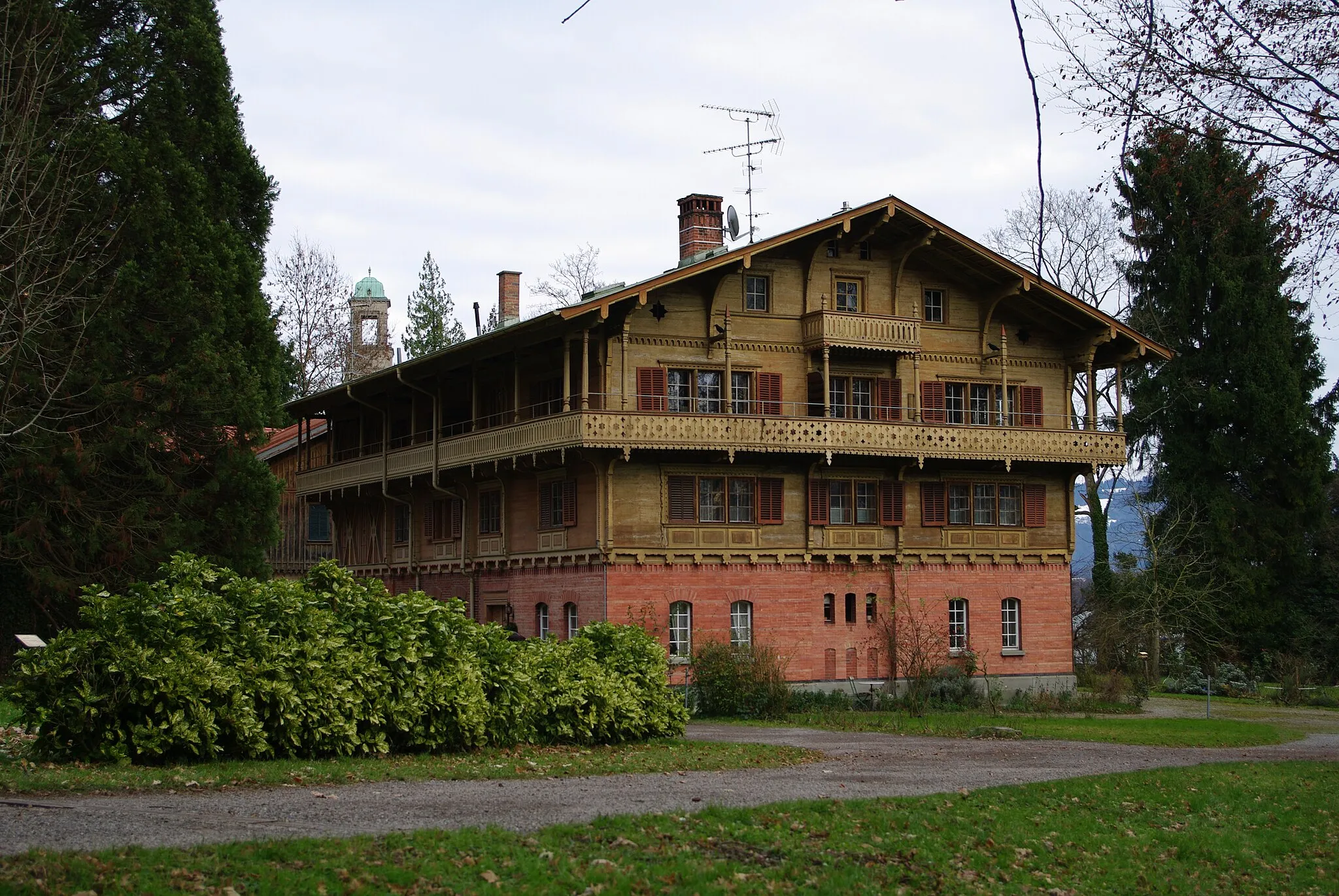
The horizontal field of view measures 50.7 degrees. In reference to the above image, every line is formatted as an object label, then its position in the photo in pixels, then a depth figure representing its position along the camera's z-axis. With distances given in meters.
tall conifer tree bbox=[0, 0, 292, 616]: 27.50
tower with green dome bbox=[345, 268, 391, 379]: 62.44
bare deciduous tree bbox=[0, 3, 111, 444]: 16.20
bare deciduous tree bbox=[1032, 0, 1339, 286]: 11.30
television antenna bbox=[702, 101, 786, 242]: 42.41
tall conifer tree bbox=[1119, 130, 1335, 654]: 48.81
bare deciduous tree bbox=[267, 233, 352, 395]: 58.38
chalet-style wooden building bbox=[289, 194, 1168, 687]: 34.41
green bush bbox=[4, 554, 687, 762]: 15.62
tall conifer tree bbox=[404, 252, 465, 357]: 68.38
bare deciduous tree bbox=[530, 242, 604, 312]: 63.44
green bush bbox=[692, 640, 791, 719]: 30.39
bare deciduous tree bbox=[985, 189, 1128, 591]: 50.75
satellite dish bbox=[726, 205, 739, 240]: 41.97
